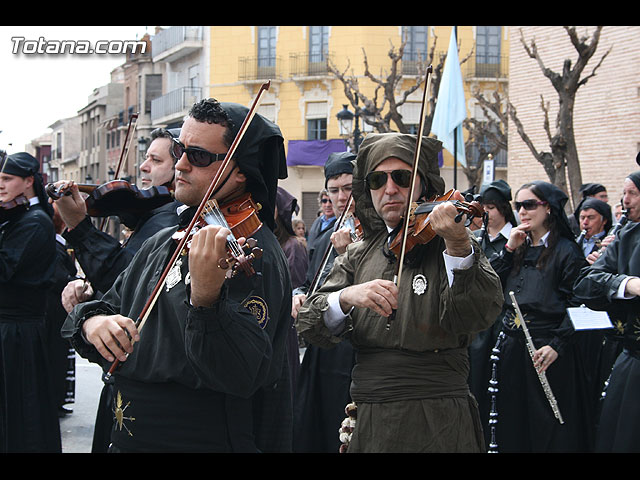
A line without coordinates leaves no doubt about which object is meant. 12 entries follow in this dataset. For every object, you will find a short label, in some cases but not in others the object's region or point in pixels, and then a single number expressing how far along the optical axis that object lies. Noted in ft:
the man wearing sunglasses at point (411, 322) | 11.81
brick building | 61.36
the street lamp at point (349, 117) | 69.85
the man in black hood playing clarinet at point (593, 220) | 30.04
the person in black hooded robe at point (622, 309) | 17.67
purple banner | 123.65
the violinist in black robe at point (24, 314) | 19.90
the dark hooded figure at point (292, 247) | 21.94
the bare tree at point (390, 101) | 77.46
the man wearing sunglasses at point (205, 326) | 9.14
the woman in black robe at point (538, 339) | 21.68
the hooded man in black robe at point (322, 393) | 20.17
